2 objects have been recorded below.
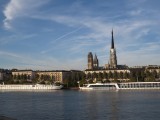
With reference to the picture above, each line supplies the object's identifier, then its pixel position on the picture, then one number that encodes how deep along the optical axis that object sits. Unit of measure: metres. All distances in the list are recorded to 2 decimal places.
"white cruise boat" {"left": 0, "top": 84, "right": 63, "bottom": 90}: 148.65
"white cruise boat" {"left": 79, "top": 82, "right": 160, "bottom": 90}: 128.38
